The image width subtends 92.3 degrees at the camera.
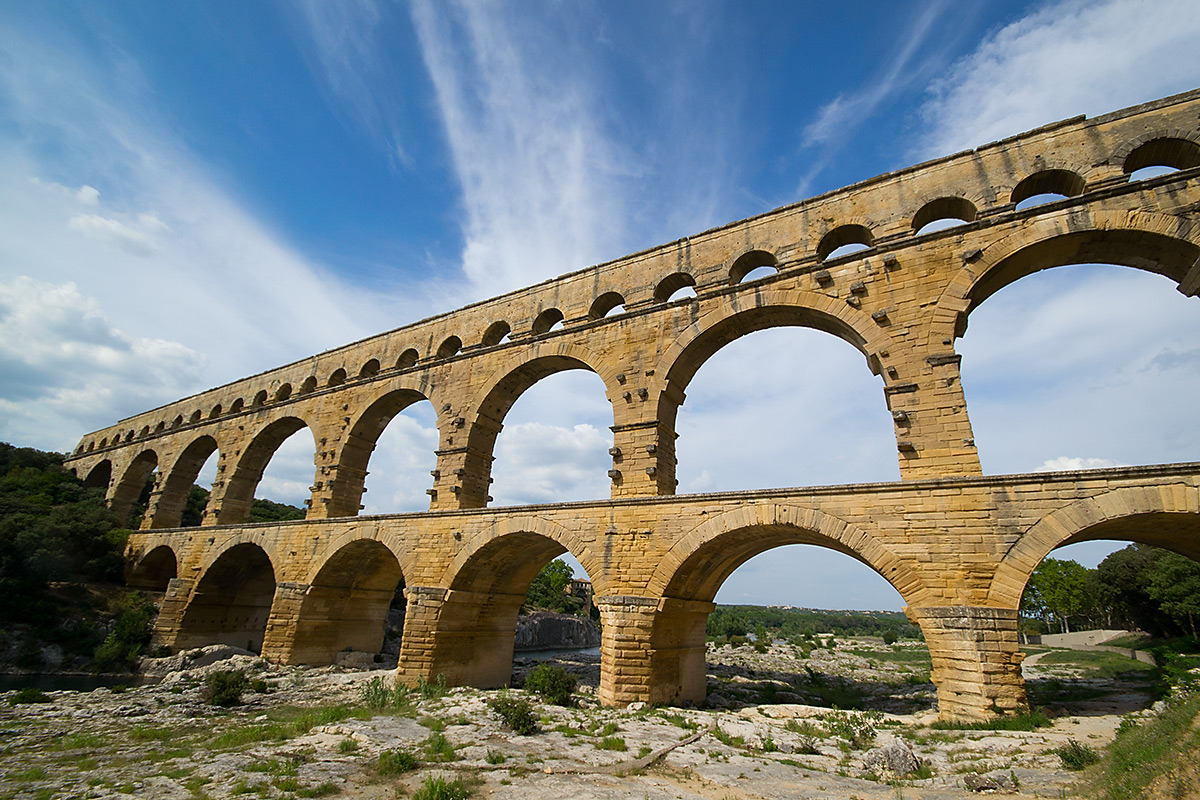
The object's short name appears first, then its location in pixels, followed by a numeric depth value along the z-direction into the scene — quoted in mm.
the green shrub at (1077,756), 5887
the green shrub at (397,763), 6695
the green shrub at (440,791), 5343
